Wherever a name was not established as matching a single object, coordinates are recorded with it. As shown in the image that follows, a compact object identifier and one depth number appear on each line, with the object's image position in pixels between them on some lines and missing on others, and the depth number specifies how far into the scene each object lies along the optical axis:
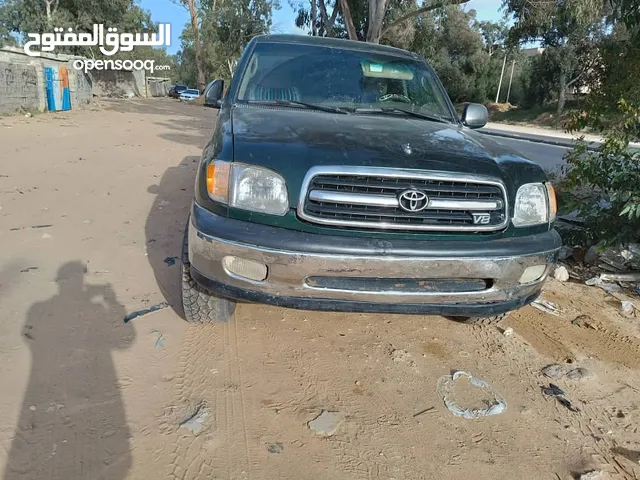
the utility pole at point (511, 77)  43.78
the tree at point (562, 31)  12.38
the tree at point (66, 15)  31.11
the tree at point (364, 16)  15.41
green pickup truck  2.32
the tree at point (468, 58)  40.03
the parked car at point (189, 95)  42.22
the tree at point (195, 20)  34.50
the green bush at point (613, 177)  4.04
